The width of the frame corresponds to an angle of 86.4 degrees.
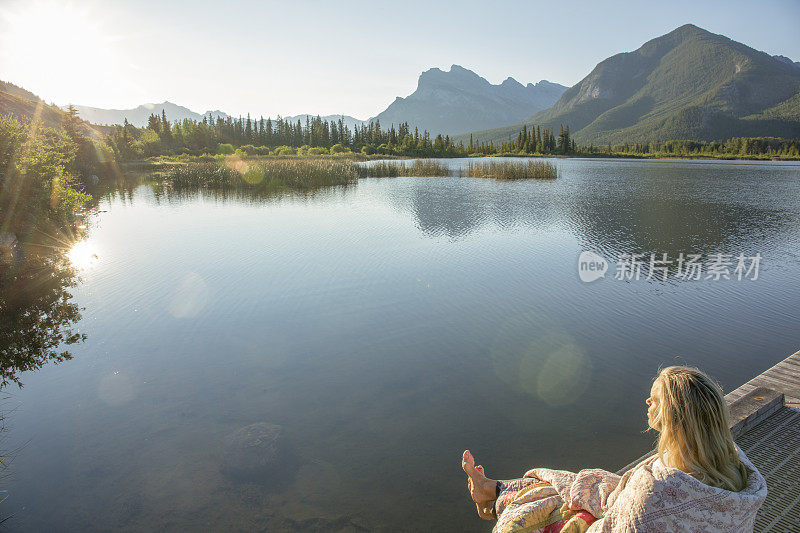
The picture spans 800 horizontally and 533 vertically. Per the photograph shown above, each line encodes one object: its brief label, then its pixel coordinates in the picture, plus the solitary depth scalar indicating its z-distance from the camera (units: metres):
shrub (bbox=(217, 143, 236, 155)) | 89.00
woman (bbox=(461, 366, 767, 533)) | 1.90
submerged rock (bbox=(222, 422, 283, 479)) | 4.64
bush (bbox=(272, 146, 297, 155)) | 81.81
